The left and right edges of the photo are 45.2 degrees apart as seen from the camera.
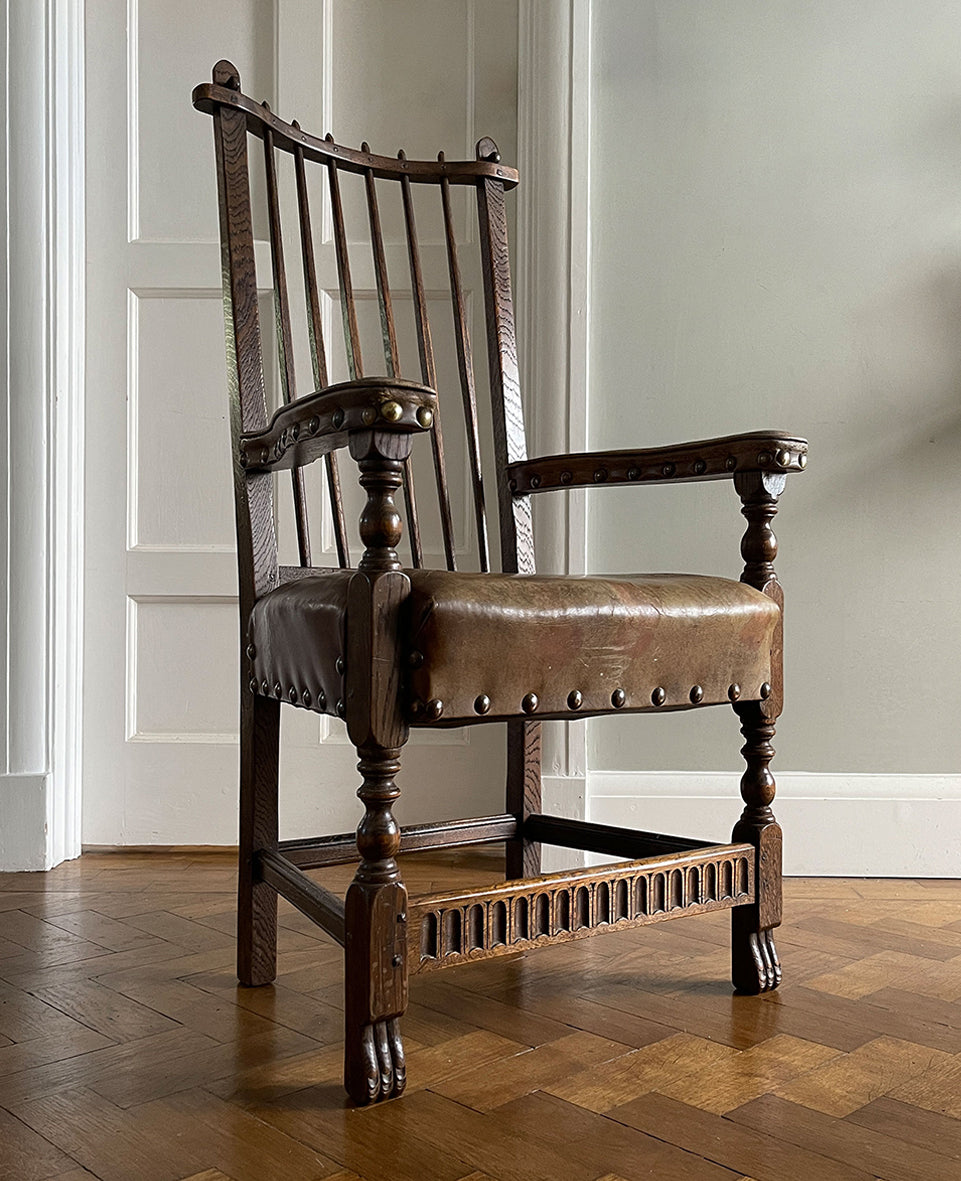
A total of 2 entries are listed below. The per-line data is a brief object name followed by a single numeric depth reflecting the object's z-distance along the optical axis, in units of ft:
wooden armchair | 3.44
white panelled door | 7.14
